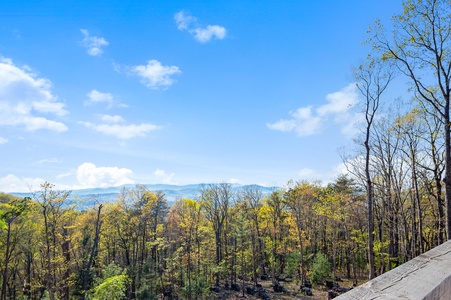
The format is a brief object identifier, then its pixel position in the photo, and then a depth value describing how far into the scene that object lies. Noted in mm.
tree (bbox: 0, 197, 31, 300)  13941
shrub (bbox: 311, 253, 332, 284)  25125
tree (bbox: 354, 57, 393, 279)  12430
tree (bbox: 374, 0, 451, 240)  8308
